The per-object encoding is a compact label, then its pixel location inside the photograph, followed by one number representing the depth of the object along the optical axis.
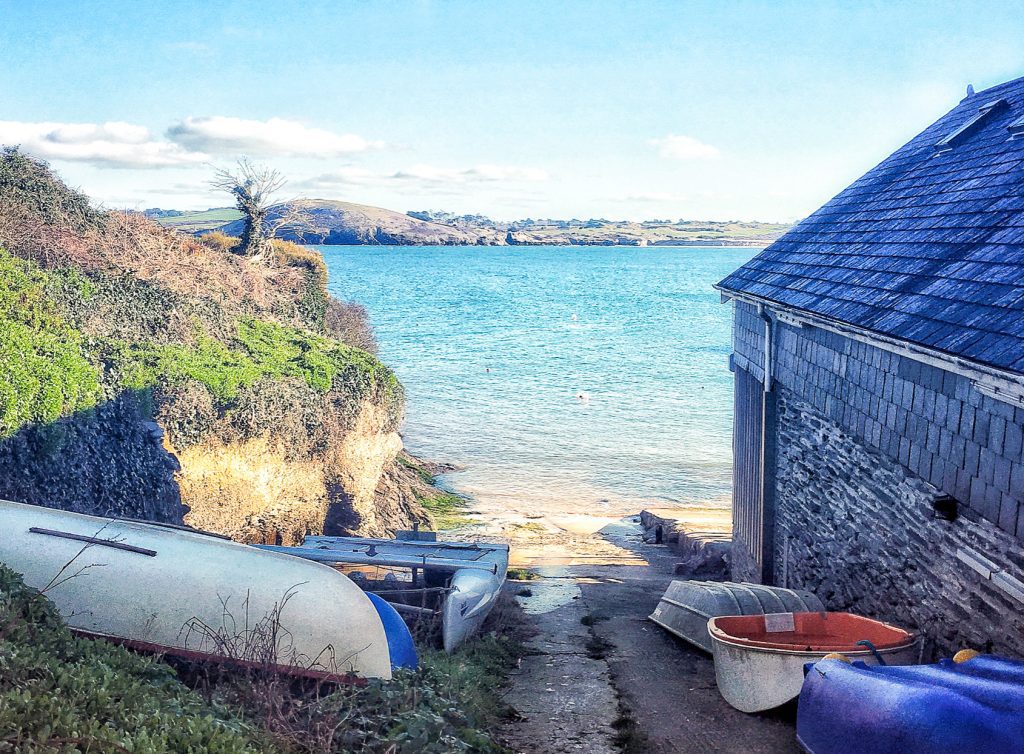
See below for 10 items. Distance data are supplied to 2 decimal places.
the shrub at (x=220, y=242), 23.20
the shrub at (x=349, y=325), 24.80
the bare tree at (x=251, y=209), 22.67
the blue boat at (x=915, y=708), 4.91
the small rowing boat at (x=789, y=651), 7.05
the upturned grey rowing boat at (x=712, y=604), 9.29
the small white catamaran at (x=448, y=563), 9.60
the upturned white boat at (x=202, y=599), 6.52
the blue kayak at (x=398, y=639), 7.57
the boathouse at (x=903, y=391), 6.22
